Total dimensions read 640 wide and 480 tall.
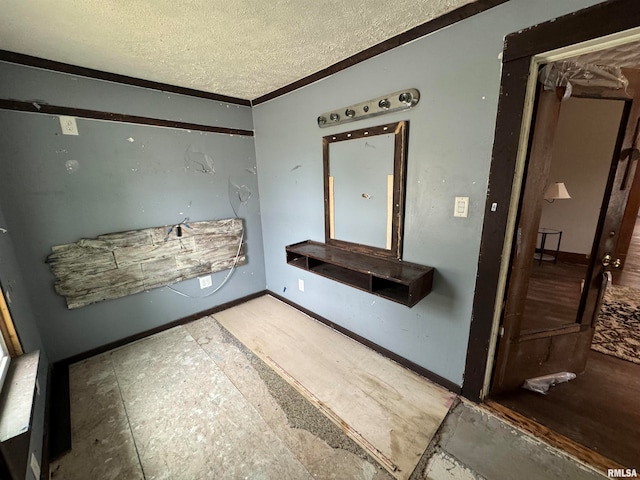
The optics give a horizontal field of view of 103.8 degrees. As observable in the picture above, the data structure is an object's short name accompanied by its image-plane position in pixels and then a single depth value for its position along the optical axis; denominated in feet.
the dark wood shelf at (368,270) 5.06
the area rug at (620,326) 6.84
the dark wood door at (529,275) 4.31
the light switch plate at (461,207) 4.69
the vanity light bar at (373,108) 5.02
